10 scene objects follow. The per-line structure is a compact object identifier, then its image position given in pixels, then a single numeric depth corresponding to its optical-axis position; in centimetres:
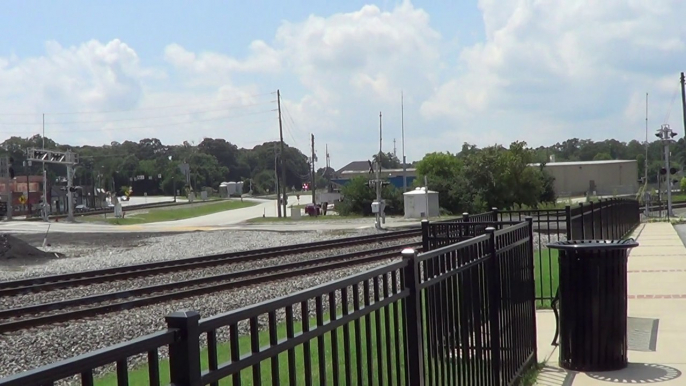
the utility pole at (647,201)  4959
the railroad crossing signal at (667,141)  4641
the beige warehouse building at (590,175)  11600
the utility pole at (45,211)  6598
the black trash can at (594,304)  790
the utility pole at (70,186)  6619
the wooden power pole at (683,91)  5969
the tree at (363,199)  7194
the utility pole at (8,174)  7025
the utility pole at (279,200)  7212
